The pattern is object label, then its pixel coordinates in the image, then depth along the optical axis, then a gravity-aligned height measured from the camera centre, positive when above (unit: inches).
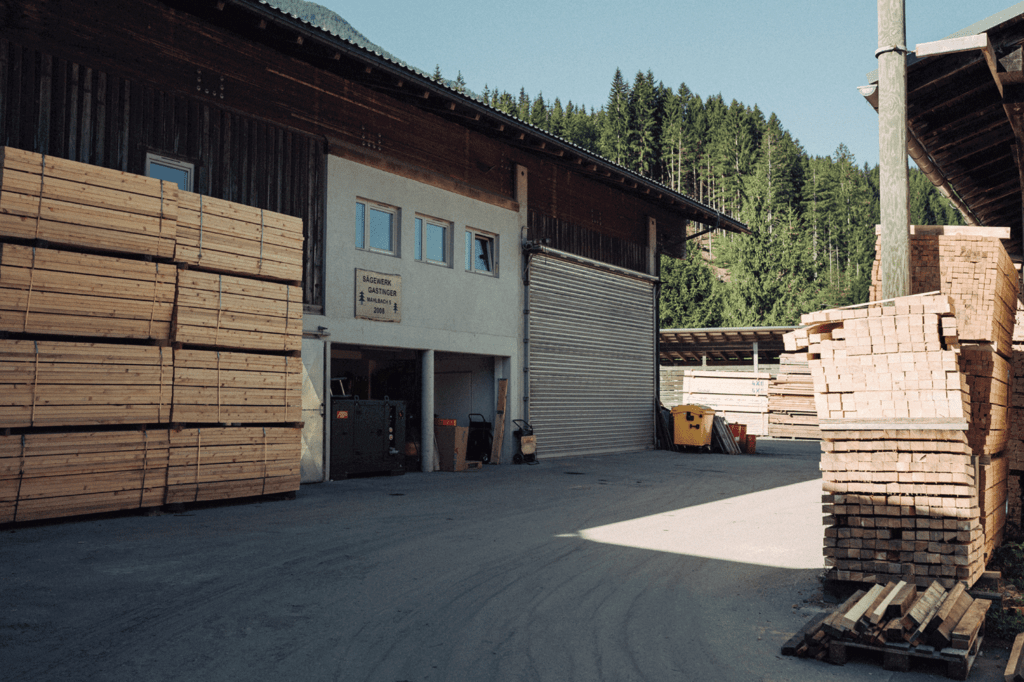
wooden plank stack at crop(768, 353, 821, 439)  1226.6 -0.1
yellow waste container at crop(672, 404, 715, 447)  933.8 -28.5
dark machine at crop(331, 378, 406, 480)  574.9 -28.9
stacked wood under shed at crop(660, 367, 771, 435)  1264.8 +12.1
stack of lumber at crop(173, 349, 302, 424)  421.1 +5.7
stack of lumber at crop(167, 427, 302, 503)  413.4 -36.8
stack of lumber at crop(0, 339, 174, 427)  356.5 +6.4
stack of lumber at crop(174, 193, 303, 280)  429.7 +92.0
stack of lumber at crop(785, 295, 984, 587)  241.3 -15.5
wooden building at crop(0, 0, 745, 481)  457.7 +160.8
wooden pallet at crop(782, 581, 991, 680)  183.9 -56.3
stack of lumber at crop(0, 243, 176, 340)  358.6 +49.9
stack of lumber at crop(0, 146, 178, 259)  358.9 +93.2
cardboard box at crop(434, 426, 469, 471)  670.5 -40.4
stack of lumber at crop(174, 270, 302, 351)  424.2 +48.7
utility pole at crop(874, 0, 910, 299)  282.0 +91.4
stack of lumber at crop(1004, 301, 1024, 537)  344.5 -18.3
